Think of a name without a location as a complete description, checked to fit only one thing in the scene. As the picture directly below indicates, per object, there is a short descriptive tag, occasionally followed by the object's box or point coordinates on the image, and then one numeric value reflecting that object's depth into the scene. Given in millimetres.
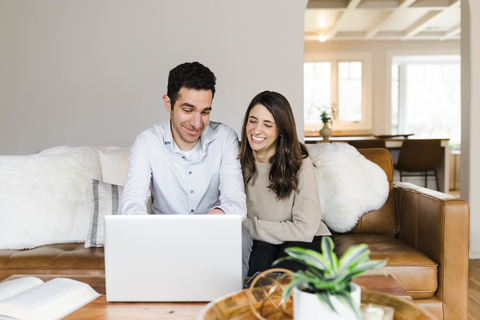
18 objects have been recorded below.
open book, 981
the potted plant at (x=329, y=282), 707
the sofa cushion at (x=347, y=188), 2221
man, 1724
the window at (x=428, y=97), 7973
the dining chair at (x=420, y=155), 4727
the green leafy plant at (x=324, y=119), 5273
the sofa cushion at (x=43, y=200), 2082
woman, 1831
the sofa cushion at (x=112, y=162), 2379
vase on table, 5211
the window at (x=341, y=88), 7582
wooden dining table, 4923
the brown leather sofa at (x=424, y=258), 1790
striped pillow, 2041
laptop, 1020
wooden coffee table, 1010
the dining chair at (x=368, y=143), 4148
